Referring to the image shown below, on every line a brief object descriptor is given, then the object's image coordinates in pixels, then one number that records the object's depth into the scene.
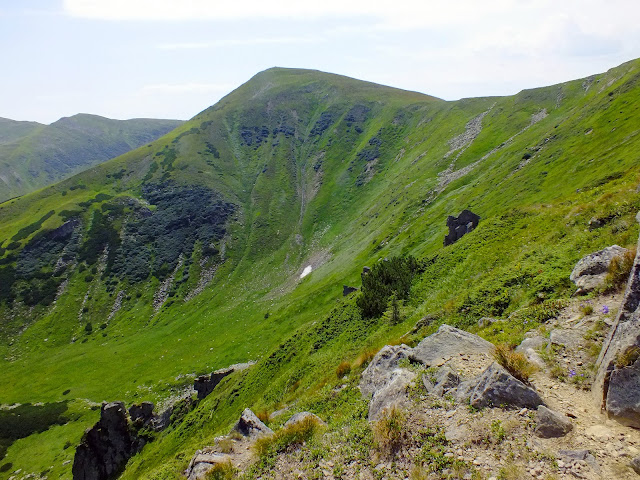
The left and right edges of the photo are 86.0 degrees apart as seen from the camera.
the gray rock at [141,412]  47.32
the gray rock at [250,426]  16.66
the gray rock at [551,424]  9.24
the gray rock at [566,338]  12.05
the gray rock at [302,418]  14.88
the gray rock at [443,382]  12.59
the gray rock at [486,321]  17.14
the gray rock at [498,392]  10.39
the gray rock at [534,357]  11.70
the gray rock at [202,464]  14.92
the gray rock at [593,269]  14.70
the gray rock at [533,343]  12.90
